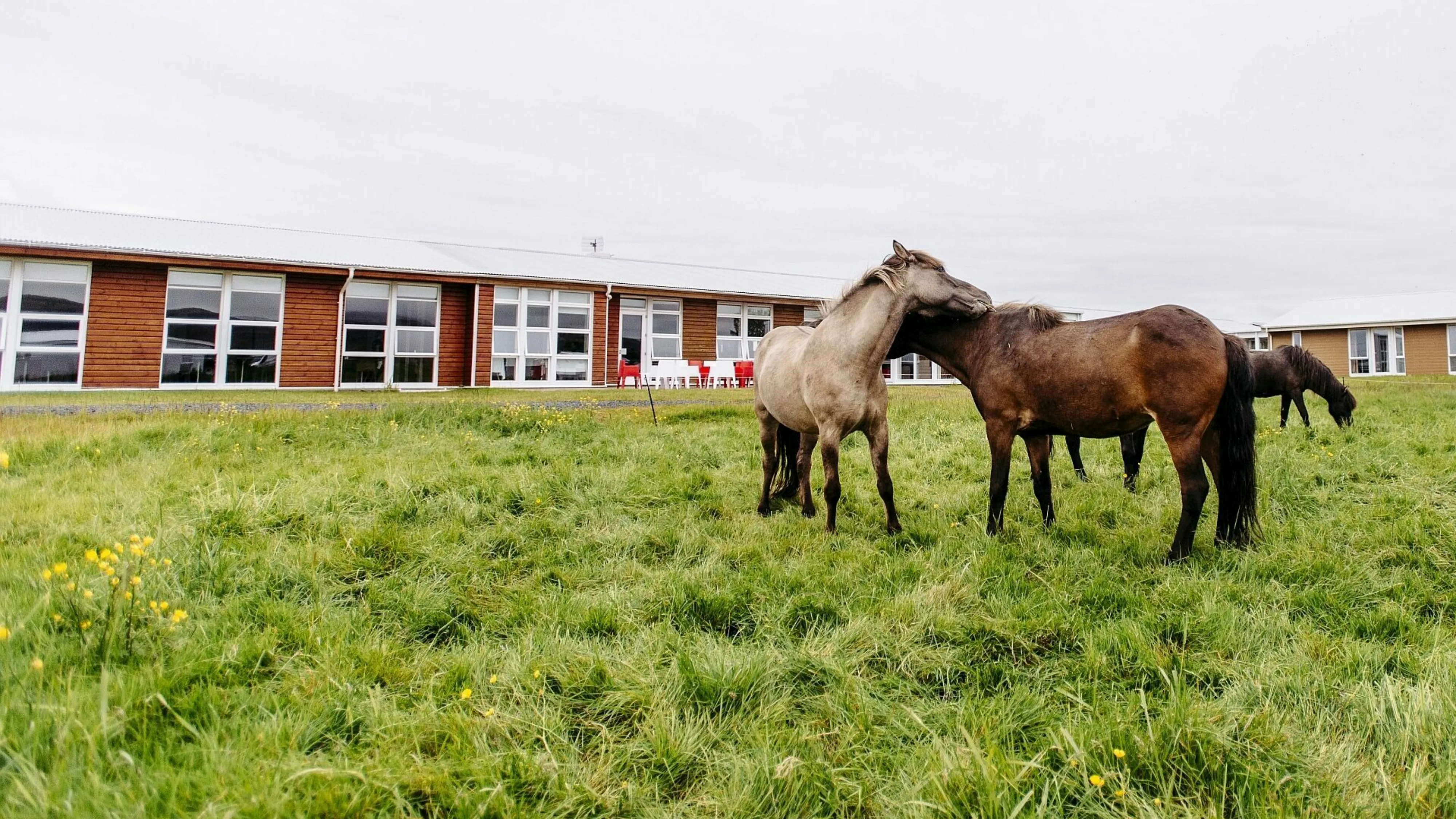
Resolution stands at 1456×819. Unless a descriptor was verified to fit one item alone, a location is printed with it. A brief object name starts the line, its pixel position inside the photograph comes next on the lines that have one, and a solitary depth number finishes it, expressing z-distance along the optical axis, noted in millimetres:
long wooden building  15156
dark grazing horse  9633
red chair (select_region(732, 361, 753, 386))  21516
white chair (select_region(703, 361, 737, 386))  22312
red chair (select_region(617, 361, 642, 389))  20609
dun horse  4871
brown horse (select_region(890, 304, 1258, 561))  3936
